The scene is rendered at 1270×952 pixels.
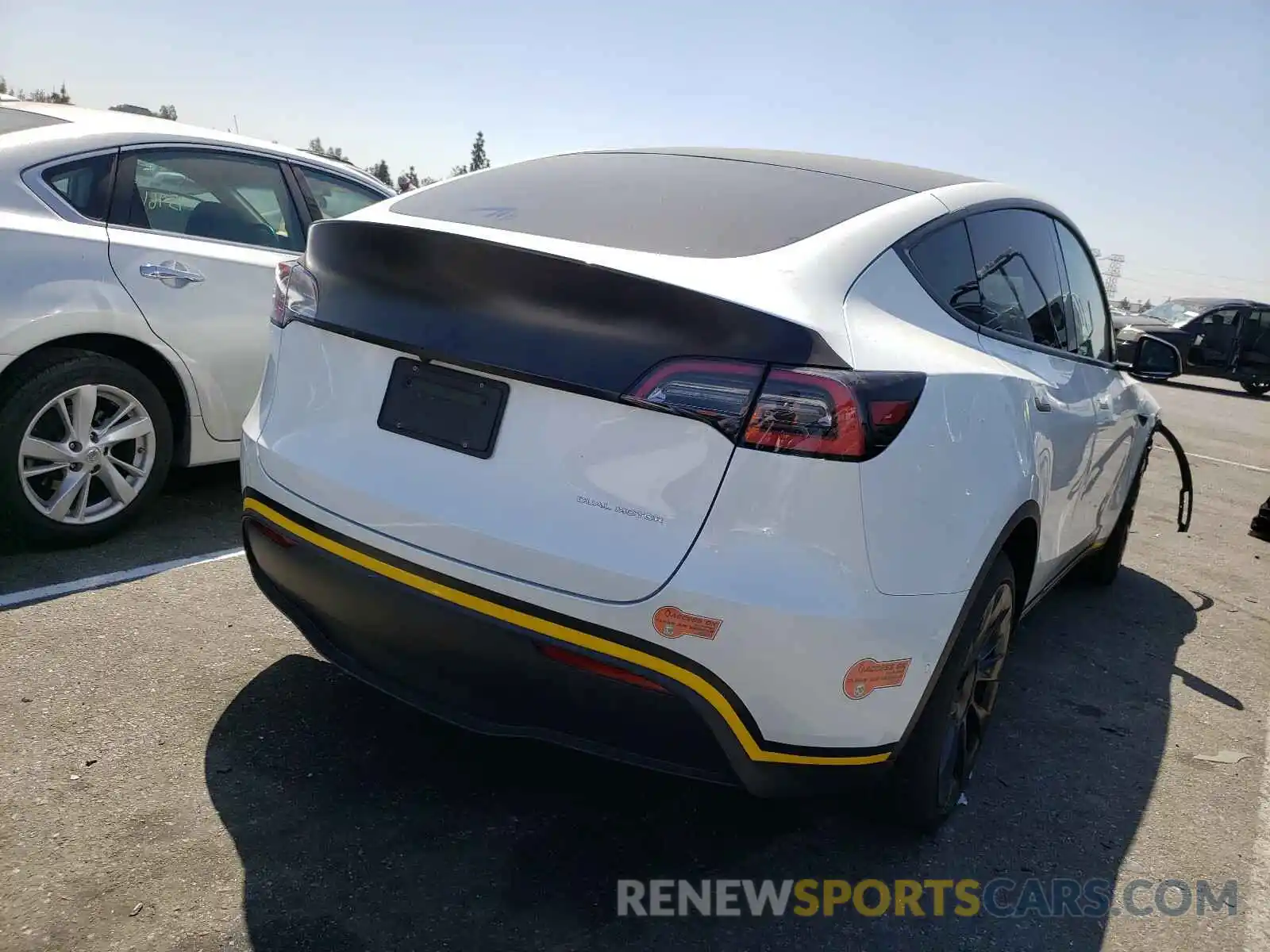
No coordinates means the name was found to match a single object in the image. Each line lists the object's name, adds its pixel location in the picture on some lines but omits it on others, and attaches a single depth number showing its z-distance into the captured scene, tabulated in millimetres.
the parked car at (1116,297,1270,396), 20266
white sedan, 3672
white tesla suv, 2021
